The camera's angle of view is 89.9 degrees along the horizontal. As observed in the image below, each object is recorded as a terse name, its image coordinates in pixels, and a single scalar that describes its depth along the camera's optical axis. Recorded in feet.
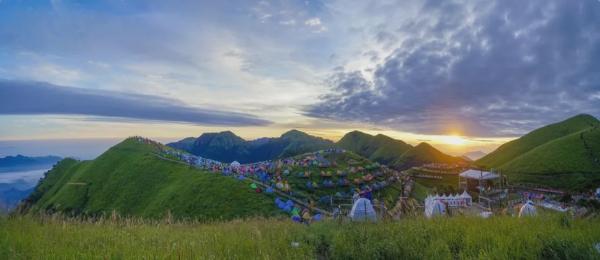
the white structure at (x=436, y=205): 74.71
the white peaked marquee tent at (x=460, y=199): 138.36
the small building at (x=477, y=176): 193.62
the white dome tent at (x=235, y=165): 252.26
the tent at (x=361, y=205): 66.19
